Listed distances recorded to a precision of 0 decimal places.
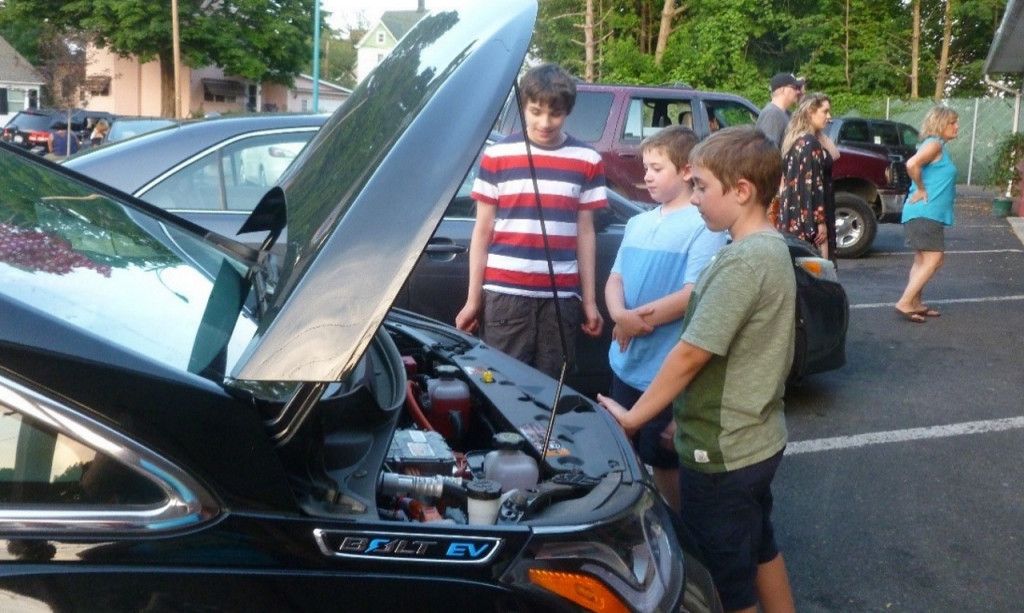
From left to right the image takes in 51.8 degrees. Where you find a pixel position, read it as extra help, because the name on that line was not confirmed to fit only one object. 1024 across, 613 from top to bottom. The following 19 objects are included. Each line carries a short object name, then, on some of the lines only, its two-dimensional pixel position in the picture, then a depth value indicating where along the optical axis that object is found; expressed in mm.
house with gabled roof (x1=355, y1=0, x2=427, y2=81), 80062
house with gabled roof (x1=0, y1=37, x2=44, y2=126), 52812
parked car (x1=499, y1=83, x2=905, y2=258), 9906
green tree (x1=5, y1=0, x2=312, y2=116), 41125
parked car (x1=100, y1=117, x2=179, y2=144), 13254
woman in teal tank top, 8141
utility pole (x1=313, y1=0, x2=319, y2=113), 24470
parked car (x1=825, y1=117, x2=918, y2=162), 14992
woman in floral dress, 7504
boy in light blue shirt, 3377
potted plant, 18203
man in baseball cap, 8203
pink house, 46375
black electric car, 1605
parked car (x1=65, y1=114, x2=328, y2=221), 4879
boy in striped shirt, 3871
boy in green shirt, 2676
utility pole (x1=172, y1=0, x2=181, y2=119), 37094
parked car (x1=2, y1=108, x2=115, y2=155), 28703
